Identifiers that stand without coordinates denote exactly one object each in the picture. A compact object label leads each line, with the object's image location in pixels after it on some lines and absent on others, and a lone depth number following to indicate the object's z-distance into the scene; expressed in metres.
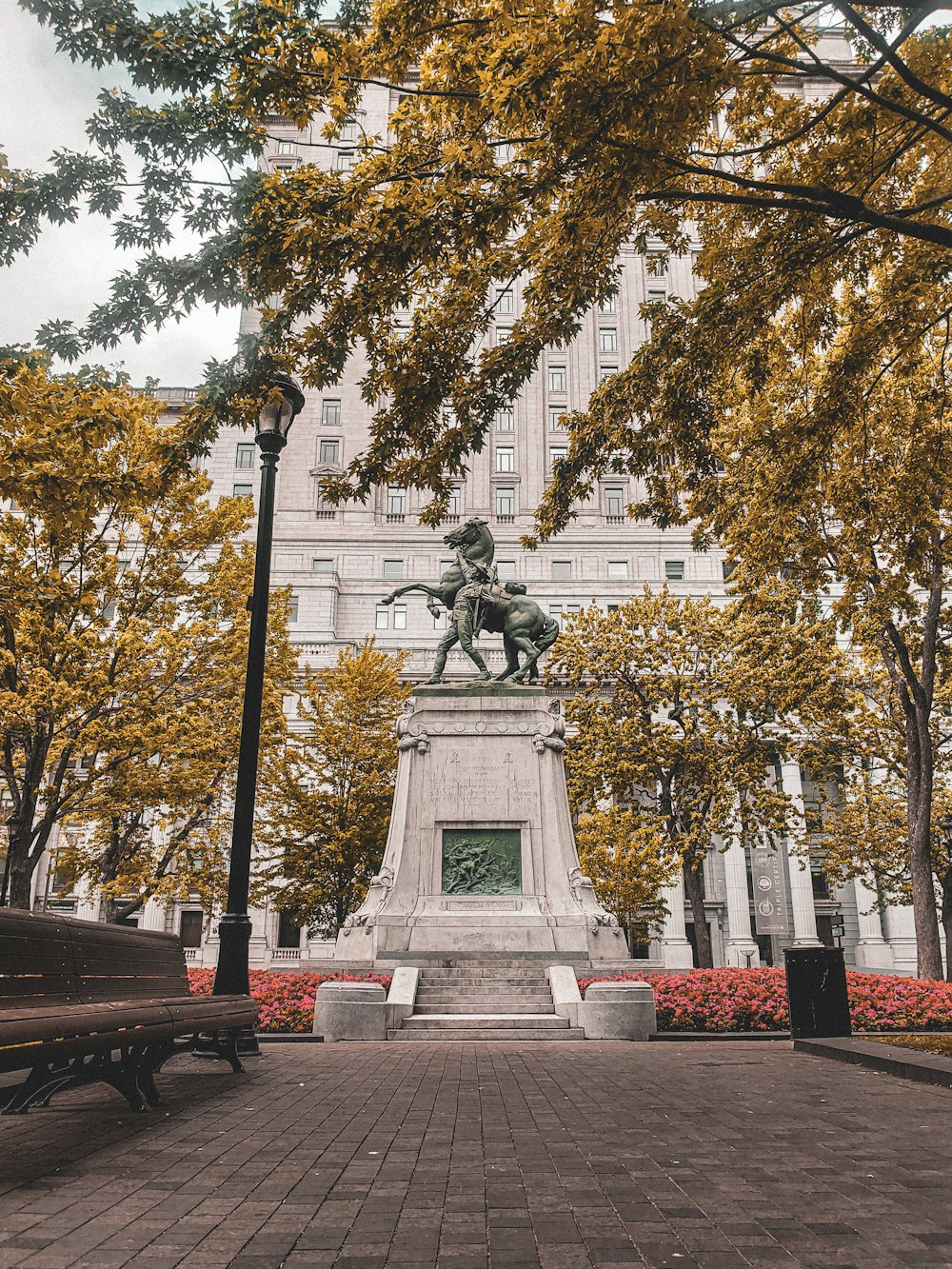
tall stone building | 48.84
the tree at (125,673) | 18.02
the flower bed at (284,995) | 13.11
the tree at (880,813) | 30.84
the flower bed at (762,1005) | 14.06
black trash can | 11.06
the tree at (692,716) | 30.12
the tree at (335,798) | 32.28
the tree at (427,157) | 6.84
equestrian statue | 19.53
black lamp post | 9.55
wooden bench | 4.86
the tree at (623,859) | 29.36
